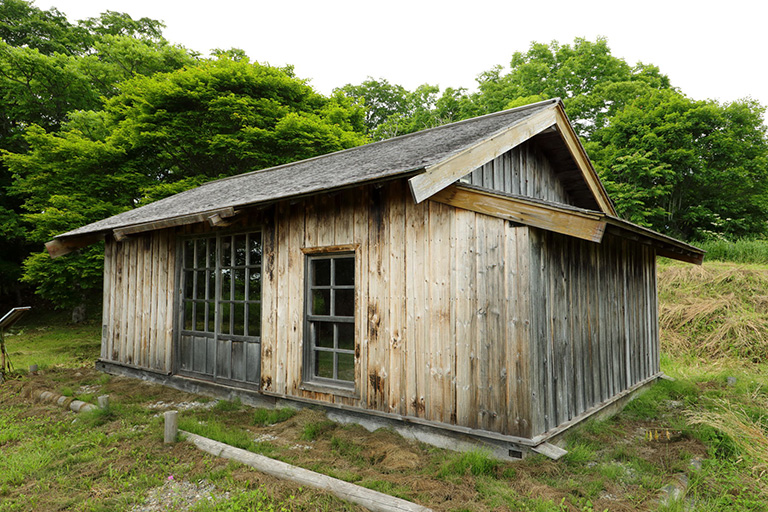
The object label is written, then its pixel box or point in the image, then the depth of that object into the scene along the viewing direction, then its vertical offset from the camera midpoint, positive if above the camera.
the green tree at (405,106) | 25.95 +10.56
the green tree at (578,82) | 22.02 +10.36
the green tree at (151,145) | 14.15 +4.44
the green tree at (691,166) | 18.00 +4.30
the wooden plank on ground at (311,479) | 3.39 -1.76
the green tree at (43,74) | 16.67 +7.75
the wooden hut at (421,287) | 4.62 -0.18
